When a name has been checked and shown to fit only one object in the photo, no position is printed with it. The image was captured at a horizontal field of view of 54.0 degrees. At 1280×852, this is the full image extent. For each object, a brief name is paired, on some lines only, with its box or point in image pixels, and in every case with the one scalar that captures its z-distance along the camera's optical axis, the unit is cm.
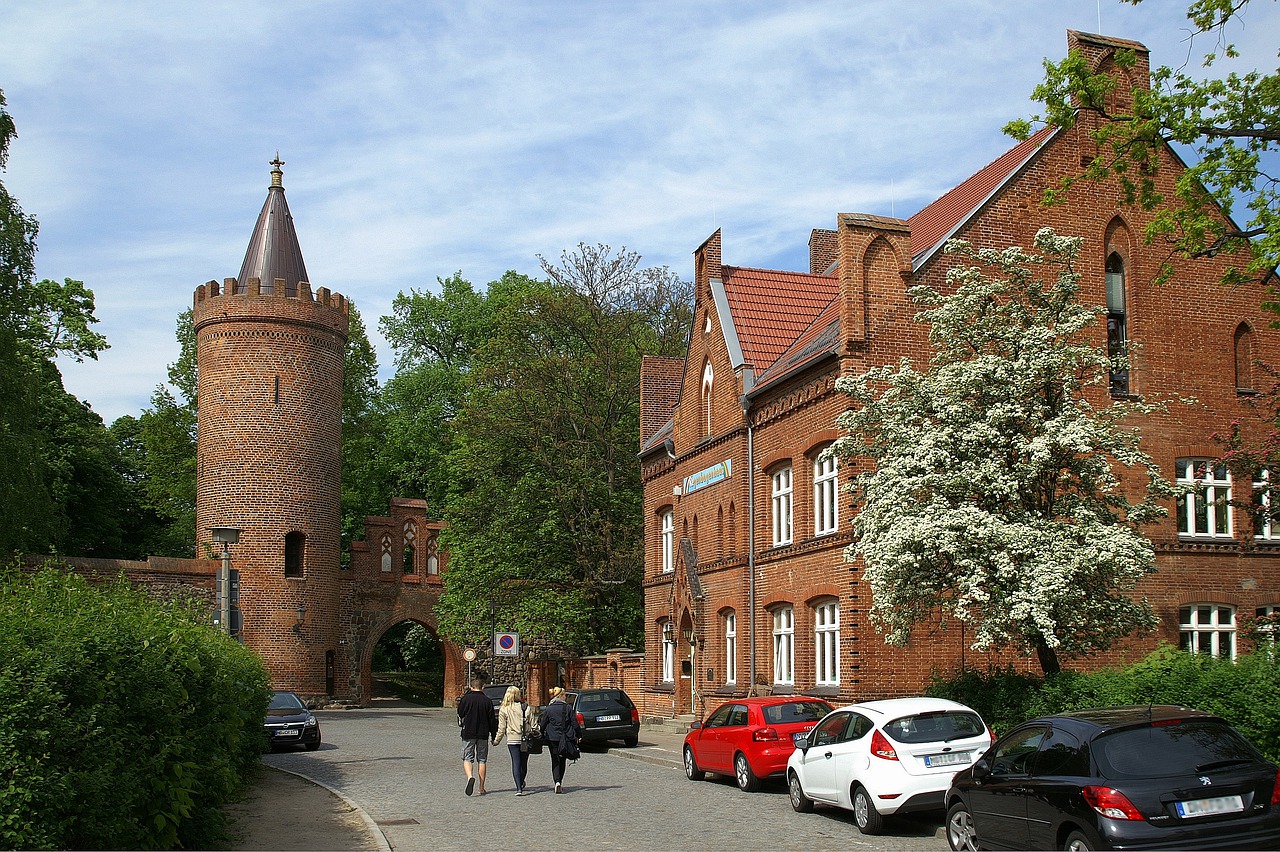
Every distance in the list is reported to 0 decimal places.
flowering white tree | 1644
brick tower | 4453
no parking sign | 3516
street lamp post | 2136
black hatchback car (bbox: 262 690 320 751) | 2711
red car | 1781
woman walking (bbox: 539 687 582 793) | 1775
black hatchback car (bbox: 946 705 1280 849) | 919
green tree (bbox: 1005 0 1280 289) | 1625
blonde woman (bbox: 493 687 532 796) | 1766
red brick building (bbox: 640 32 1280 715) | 2323
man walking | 1714
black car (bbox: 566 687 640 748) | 2703
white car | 1331
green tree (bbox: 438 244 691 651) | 4134
